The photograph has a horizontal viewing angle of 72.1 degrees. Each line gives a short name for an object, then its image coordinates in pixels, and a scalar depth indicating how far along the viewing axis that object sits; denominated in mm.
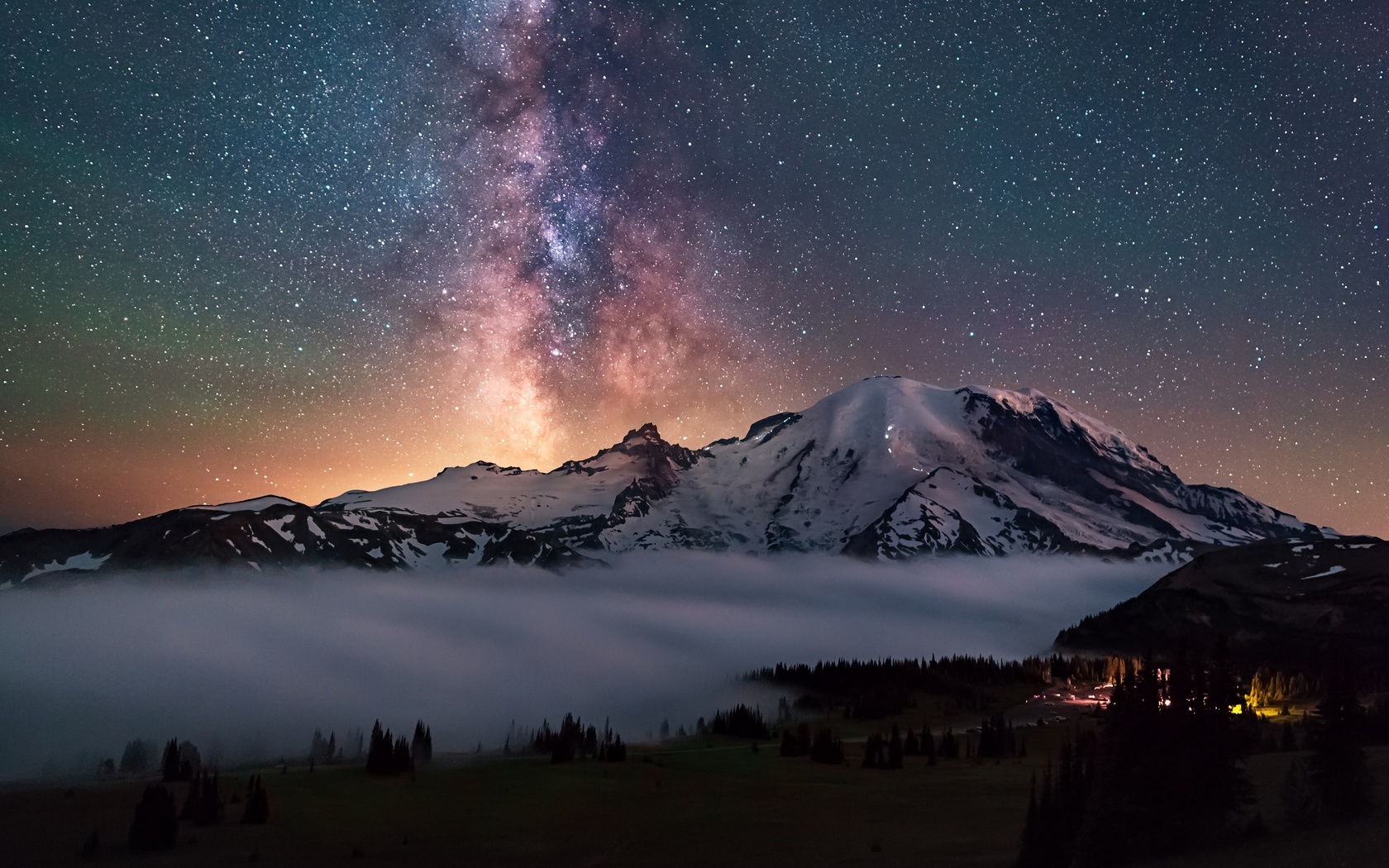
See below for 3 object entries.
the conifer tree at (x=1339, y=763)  61531
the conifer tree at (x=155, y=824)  153000
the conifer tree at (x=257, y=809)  160625
